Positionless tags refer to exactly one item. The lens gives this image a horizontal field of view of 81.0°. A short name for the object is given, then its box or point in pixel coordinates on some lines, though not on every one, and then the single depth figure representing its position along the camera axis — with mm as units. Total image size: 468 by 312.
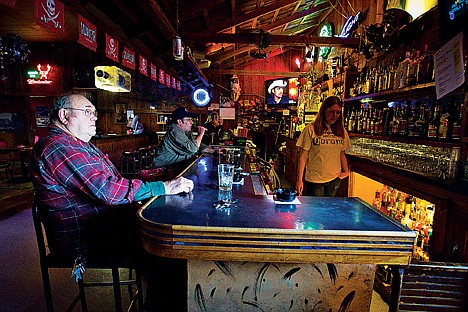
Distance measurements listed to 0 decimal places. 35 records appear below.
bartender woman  3052
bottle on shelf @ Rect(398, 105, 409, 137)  3049
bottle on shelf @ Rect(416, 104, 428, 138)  2777
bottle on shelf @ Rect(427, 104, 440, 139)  2590
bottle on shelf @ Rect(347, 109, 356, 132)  4423
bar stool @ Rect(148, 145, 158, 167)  7180
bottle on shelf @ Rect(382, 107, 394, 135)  3388
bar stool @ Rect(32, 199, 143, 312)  1598
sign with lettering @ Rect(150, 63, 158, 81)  7842
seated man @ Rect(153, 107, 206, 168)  3586
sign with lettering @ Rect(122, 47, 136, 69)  5886
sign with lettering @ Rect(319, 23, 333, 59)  6512
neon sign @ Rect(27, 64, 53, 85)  8600
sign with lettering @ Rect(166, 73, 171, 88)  9953
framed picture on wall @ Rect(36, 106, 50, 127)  8984
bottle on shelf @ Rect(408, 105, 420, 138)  2875
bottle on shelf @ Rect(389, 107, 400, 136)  3193
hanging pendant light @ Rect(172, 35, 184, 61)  4852
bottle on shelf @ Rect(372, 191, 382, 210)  3507
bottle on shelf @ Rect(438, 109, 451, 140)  2457
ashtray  1529
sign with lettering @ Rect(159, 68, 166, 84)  8980
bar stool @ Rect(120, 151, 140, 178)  6592
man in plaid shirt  1495
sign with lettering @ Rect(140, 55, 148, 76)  6984
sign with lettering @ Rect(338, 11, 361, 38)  5123
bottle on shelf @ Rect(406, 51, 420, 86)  2883
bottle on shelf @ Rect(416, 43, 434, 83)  2683
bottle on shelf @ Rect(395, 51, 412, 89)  2962
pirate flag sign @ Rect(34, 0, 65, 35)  3088
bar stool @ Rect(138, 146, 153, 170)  7375
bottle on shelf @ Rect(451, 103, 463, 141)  2311
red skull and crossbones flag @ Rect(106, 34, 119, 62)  5086
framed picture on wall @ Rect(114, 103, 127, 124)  9492
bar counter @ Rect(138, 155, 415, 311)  1133
